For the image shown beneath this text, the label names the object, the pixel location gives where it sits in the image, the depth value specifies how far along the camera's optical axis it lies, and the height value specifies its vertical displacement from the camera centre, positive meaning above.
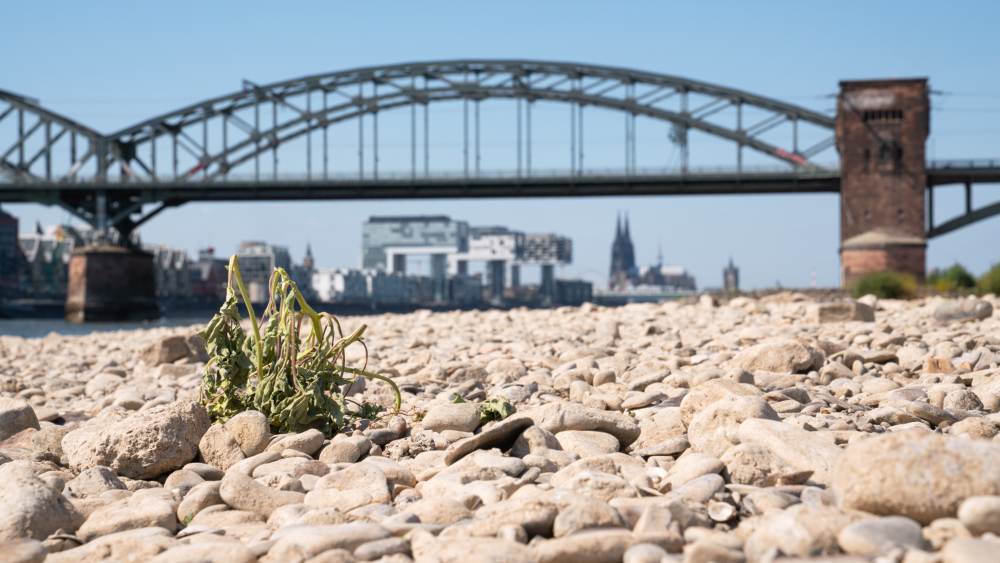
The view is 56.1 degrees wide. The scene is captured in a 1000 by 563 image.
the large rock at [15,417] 5.50 -0.84
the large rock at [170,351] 10.14 -0.81
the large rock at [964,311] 10.10 -0.38
